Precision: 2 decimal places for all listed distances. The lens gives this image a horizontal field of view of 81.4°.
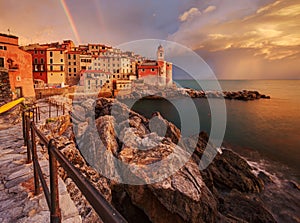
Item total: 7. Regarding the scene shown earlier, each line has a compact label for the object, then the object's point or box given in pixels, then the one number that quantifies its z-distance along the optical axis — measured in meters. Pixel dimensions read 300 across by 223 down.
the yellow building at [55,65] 39.59
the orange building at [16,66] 15.87
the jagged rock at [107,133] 9.69
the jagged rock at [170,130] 14.15
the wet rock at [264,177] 12.77
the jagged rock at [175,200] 6.72
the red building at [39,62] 38.38
